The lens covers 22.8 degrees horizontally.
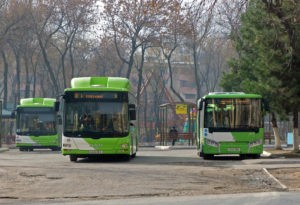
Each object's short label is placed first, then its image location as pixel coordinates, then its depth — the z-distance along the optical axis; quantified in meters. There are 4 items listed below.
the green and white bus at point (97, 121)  28.17
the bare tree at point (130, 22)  59.60
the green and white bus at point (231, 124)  30.22
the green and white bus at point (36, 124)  44.09
